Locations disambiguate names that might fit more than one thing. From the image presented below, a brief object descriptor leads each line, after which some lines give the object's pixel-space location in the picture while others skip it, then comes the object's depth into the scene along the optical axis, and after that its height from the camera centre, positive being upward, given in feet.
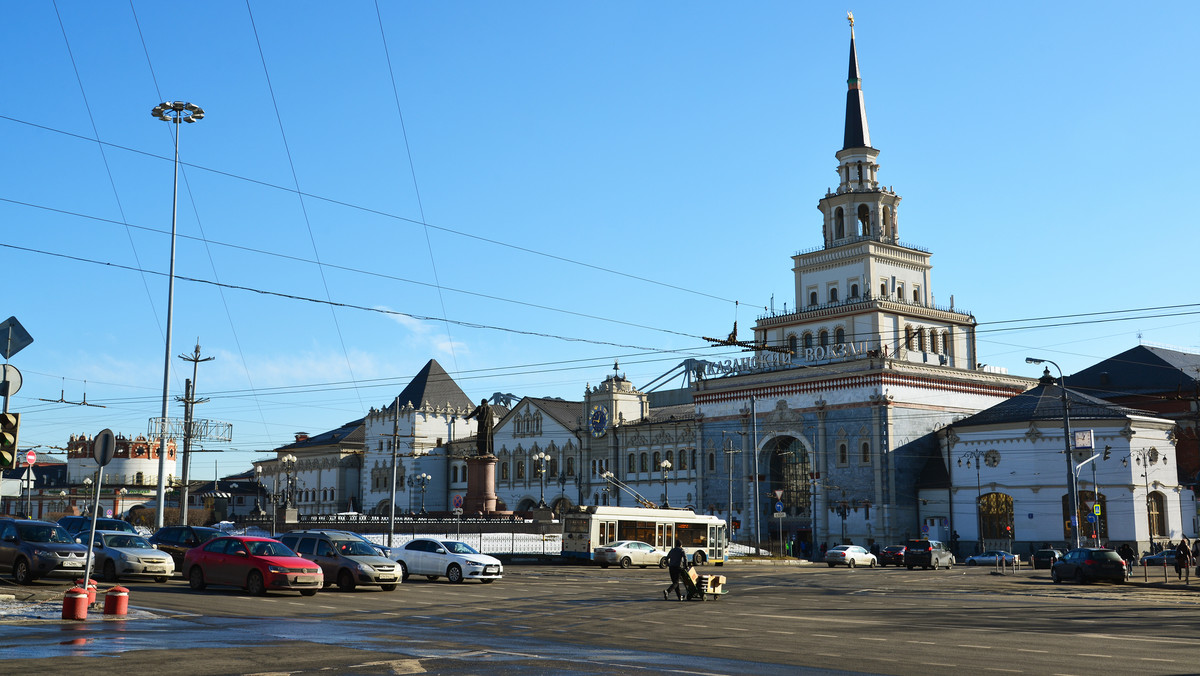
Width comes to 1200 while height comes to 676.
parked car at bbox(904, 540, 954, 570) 193.06 -9.13
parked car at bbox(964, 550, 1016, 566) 207.52 -10.52
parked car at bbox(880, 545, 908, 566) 207.10 -9.69
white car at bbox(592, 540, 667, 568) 172.04 -8.05
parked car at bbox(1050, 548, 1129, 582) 133.80 -7.65
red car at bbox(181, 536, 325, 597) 85.97 -4.97
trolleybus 175.32 -4.50
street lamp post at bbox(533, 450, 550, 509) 312.29 +10.04
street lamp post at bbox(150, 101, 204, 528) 141.38 +38.70
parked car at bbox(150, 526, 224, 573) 115.03 -3.81
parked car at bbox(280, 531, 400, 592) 96.22 -4.90
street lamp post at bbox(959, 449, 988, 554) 237.86 +2.74
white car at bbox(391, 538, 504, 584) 118.01 -6.22
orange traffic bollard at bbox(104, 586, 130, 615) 64.90 -5.69
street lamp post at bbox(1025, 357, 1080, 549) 157.48 +3.11
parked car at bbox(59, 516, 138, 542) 121.60 -2.49
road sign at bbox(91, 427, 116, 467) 64.95 +3.18
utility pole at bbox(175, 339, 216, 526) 167.09 +11.37
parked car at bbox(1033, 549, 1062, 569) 195.96 -9.74
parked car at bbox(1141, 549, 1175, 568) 195.00 -9.89
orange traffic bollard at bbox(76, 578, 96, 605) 66.18 -5.20
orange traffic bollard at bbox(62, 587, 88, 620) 60.59 -5.43
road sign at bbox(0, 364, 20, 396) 63.98 +6.87
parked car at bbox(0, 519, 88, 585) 86.07 -3.90
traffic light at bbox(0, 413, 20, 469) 61.67 +3.73
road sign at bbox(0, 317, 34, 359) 66.44 +9.62
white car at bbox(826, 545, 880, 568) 196.34 -9.51
